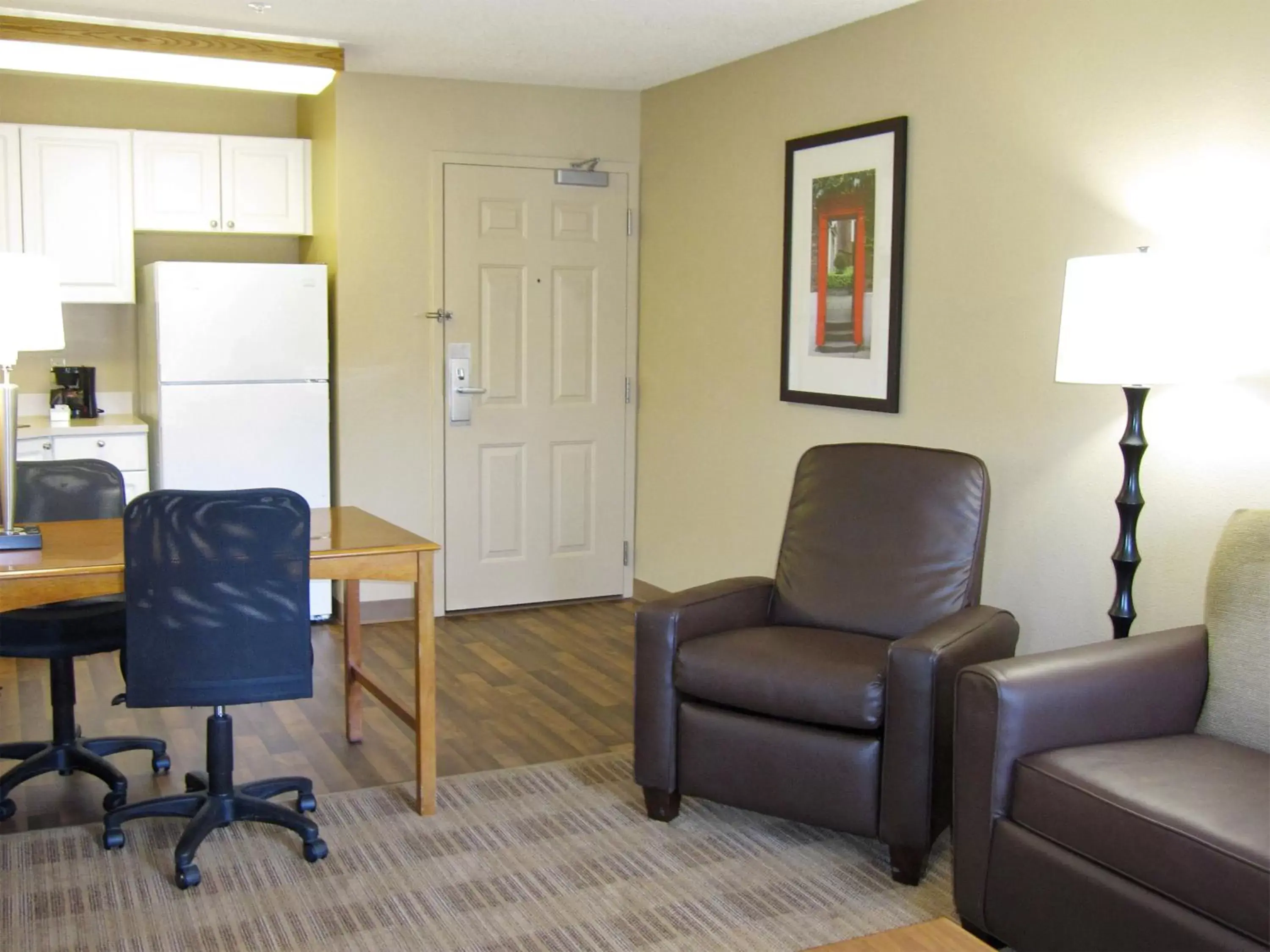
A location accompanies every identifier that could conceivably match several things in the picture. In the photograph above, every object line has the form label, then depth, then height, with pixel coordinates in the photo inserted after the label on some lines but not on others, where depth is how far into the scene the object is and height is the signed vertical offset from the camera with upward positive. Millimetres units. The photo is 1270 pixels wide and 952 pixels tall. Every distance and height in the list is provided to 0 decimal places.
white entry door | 5641 -179
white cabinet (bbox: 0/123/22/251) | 5047 +597
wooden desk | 2955 -547
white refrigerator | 5129 -139
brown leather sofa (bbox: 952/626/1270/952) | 2193 -835
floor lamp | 2832 +55
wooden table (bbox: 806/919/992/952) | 1990 -935
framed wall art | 4270 +298
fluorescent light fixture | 4594 +1029
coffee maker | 5416 -221
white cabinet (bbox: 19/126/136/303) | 5117 +543
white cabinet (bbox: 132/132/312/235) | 5328 +675
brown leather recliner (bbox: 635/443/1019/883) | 2980 -765
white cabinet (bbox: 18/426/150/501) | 5047 -444
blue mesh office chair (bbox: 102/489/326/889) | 2900 -602
